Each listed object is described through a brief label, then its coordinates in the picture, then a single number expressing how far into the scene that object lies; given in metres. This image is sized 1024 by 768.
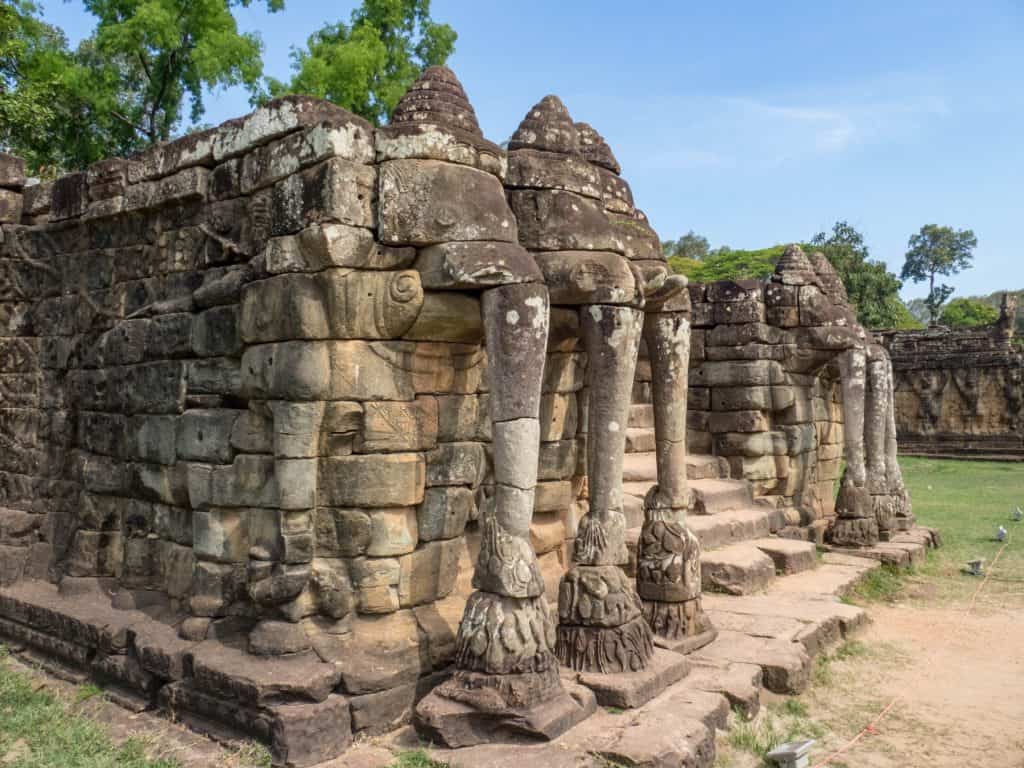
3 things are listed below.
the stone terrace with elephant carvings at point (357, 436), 4.45
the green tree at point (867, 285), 36.66
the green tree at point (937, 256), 59.38
